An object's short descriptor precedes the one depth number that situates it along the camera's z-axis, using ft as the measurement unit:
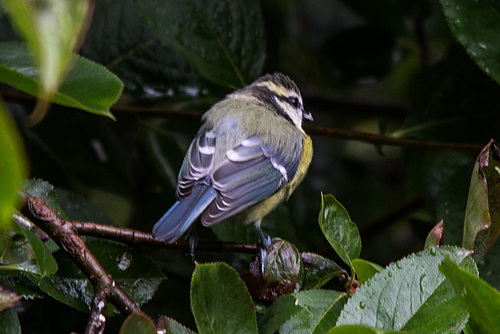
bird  15.01
